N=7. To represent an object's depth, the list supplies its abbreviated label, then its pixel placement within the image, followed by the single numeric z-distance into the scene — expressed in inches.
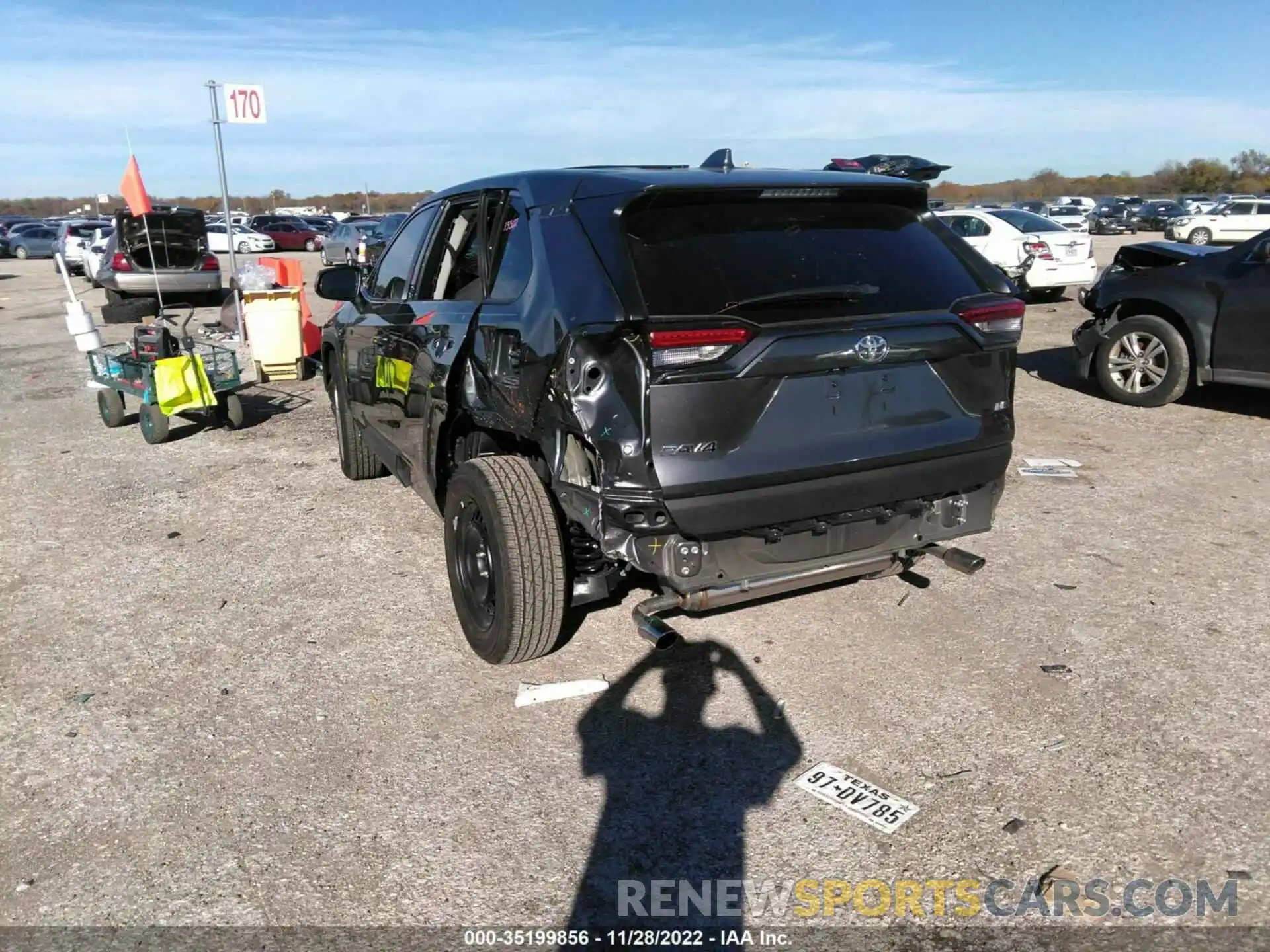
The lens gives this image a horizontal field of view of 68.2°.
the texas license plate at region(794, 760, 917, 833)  112.7
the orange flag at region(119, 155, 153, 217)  385.7
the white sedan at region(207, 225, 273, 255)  1423.5
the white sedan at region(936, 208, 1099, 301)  578.9
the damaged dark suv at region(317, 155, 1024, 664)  116.0
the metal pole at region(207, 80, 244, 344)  479.5
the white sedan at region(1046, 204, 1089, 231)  1055.9
